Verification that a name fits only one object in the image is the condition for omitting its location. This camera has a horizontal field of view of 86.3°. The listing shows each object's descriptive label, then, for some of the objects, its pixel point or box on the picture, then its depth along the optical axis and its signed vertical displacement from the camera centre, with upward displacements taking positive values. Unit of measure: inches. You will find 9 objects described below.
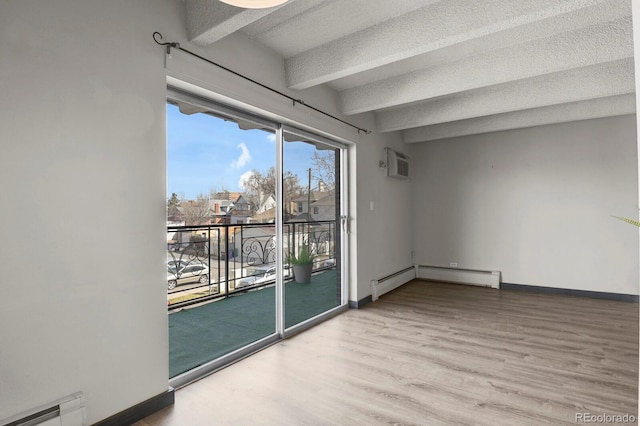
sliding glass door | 123.0 -5.6
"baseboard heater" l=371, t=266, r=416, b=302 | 182.4 -39.0
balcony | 128.3 -29.6
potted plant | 138.9 -19.9
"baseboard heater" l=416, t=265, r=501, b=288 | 209.2 -38.8
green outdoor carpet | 113.6 -41.8
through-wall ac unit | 196.5 +29.9
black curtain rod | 83.8 +43.2
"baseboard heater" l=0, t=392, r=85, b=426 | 61.9 -37.0
